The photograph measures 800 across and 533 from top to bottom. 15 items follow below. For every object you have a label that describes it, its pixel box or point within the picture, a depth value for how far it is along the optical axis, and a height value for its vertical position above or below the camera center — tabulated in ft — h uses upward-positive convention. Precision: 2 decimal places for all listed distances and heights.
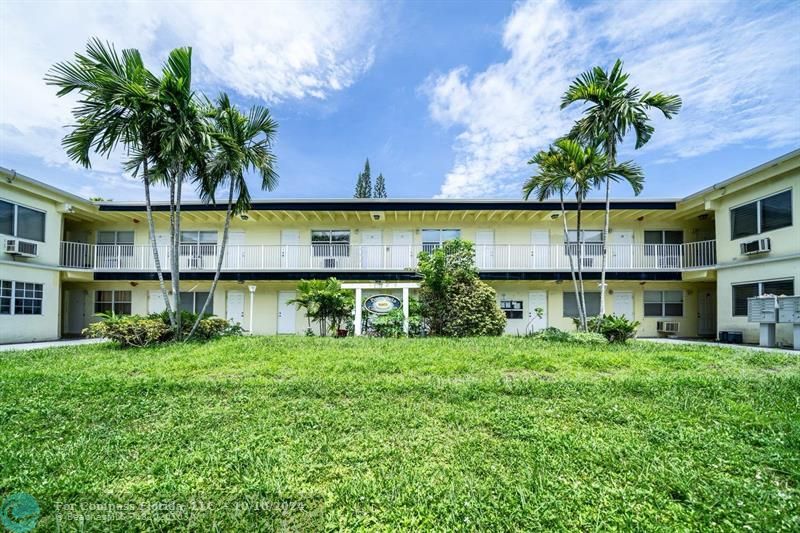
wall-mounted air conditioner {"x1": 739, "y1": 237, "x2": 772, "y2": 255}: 39.50 +4.16
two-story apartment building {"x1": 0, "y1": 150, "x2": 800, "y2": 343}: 44.19 +3.78
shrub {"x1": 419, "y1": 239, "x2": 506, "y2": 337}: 39.78 -1.37
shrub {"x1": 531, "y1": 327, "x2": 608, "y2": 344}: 32.88 -4.83
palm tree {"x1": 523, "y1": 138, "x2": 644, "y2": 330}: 36.86 +11.47
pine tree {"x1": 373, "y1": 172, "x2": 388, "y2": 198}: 148.77 +38.76
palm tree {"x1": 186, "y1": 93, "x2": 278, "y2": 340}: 34.94 +12.40
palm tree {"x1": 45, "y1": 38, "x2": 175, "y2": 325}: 29.68 +14.64
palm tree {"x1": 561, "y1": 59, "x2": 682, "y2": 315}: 37.47 +18.33
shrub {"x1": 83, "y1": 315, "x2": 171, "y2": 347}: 31.85 -4.27
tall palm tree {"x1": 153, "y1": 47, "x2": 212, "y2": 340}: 31.07 +12.83
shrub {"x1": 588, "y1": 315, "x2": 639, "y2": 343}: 34.06 -4.00
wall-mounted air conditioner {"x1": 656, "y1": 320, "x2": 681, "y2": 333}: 51.31 -5.78
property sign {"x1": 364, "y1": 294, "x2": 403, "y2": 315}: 42.08 -2.34
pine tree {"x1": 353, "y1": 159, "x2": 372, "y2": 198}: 144.25 +37.91
